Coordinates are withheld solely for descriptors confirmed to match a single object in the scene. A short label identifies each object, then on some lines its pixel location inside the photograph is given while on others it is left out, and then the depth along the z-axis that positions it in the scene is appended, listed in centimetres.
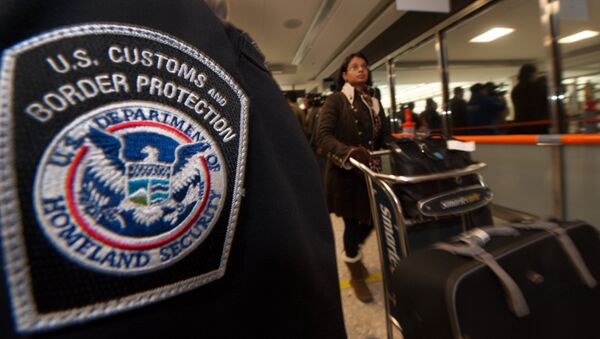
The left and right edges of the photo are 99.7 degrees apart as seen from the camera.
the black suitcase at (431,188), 93
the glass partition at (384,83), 521
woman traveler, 139
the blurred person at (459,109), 361
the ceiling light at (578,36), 210
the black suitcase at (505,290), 54
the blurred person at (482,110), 319
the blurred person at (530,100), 252
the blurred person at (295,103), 329
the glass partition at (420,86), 402
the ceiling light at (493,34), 313
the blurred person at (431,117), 403
